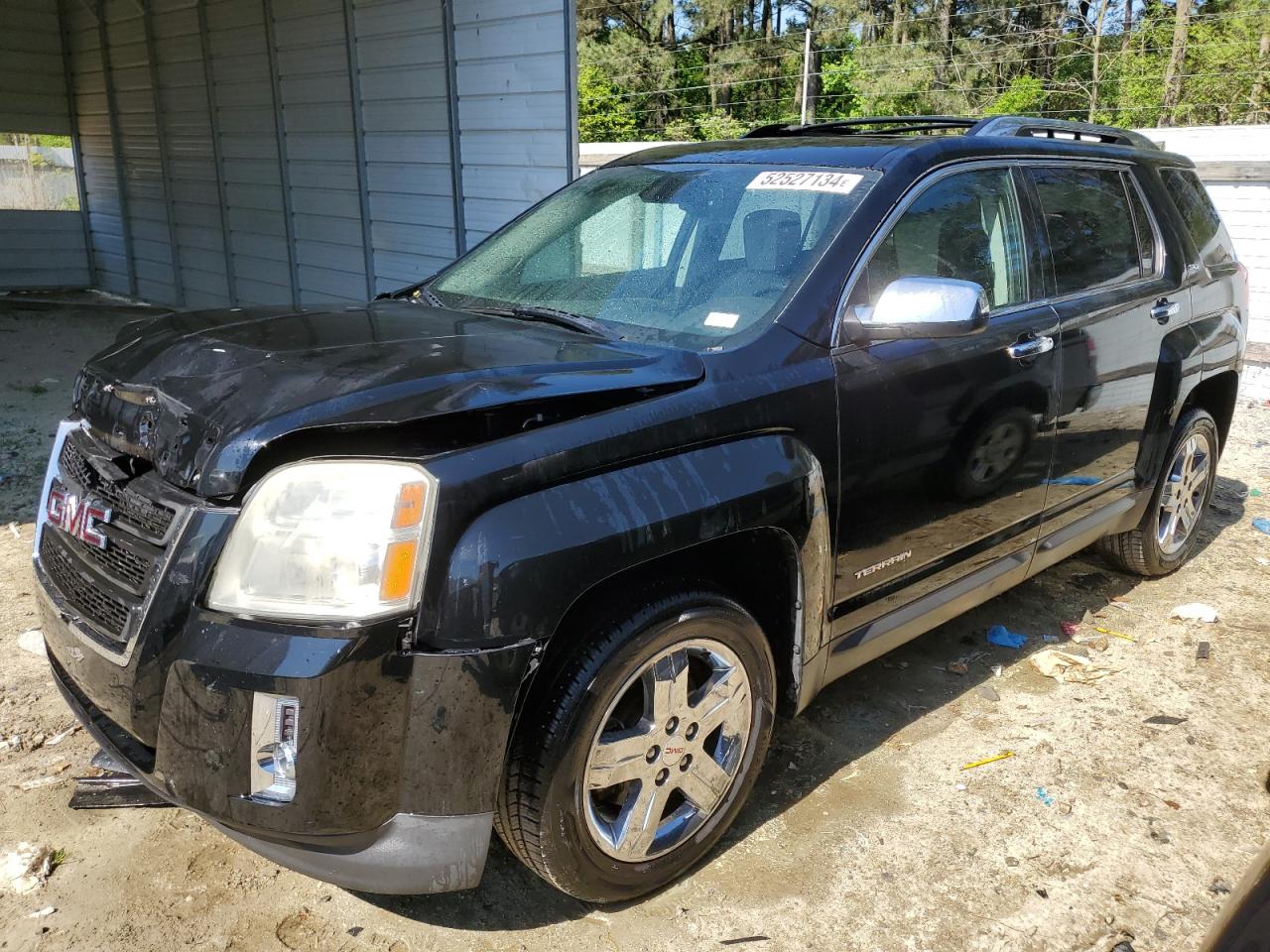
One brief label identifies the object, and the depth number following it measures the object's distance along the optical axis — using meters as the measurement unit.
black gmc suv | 2.03
